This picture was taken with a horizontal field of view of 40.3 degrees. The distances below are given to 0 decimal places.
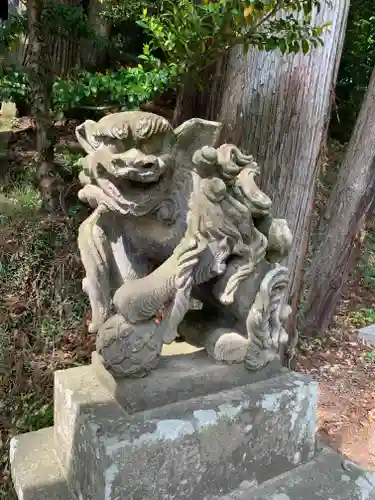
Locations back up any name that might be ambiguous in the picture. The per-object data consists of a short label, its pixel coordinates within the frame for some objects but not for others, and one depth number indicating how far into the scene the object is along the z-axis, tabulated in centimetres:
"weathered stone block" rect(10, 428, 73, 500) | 145
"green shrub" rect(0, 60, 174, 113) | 256
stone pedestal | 129
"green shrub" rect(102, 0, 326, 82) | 180
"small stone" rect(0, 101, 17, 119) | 474
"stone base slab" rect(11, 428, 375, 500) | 147
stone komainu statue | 133
